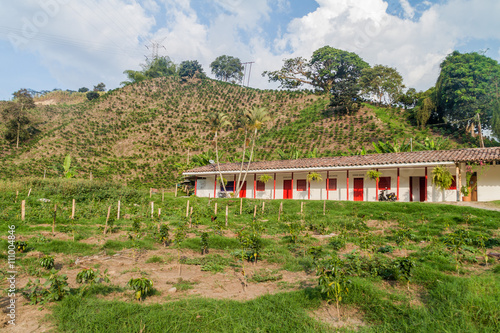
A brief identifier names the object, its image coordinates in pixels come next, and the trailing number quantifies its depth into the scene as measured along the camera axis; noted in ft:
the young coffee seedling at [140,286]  17.51
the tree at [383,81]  152.05
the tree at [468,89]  106.63
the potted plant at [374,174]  63.53
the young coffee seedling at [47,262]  22.94
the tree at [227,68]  255.70
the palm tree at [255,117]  74.33
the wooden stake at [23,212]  39.45
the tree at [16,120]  137.18
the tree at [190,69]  230.27
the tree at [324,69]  186.91
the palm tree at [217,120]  77.20
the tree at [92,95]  208.23
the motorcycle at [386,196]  63.26
